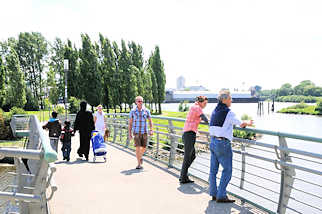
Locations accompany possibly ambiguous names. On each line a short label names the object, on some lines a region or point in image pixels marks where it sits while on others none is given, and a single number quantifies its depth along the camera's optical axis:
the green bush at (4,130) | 20.80
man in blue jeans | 5.05
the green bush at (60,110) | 36.27
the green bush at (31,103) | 58.53
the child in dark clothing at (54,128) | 9.48
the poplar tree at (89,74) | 46.66
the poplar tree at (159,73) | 64.19
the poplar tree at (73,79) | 45.94
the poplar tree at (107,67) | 50.50
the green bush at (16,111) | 26.43
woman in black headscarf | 9.50
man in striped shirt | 8.15
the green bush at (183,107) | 73.89
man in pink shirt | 6.25
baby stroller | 9.28
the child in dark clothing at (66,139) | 9.55
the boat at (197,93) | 159.30
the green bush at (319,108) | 93.19
